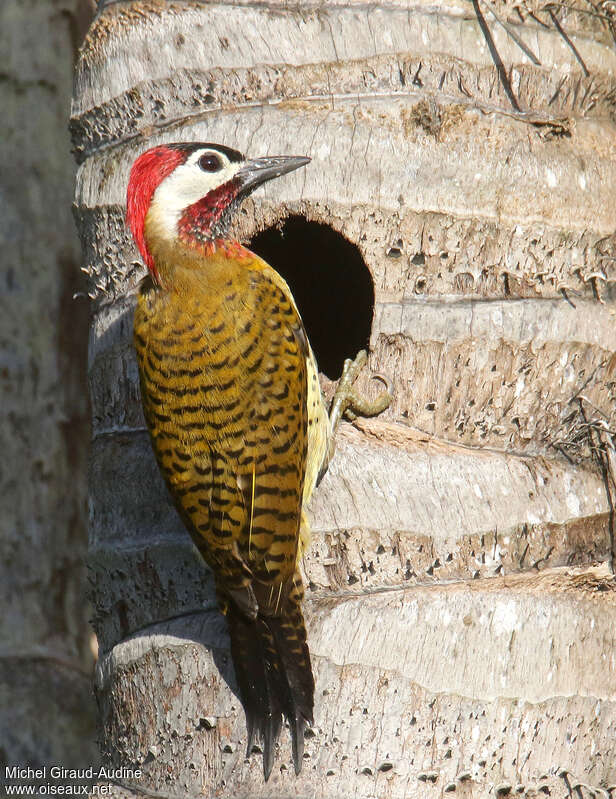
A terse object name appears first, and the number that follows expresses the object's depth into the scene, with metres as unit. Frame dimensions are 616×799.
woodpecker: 6.52
